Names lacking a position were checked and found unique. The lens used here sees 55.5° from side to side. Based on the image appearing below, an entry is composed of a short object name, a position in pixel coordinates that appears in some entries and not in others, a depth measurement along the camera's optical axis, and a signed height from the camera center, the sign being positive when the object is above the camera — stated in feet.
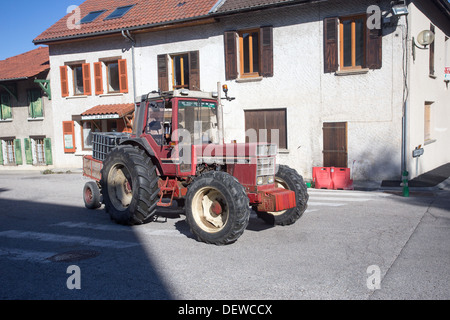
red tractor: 21.17 -2.34
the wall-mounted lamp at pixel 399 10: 40.78 +11.01
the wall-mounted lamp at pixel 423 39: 42.88 +8.70
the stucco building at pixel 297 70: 44.01 +7.27
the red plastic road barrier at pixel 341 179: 40.55 -4.88
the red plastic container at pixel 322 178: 41.45 -4.85
